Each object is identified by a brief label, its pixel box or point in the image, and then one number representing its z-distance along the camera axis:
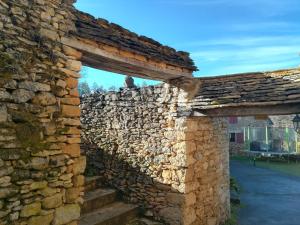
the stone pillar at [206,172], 4.86
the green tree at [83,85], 23.17
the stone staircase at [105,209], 4.53
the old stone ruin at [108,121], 2.45
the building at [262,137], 16.55
